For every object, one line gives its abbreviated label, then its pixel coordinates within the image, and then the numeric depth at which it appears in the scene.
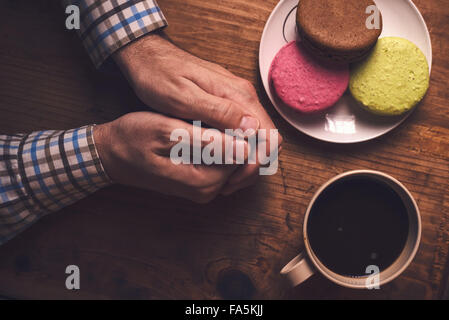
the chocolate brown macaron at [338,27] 0.61
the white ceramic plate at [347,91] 0.65
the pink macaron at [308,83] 0.63
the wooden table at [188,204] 0.68
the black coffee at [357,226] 0.58
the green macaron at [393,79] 0.62
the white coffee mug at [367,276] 0.55
